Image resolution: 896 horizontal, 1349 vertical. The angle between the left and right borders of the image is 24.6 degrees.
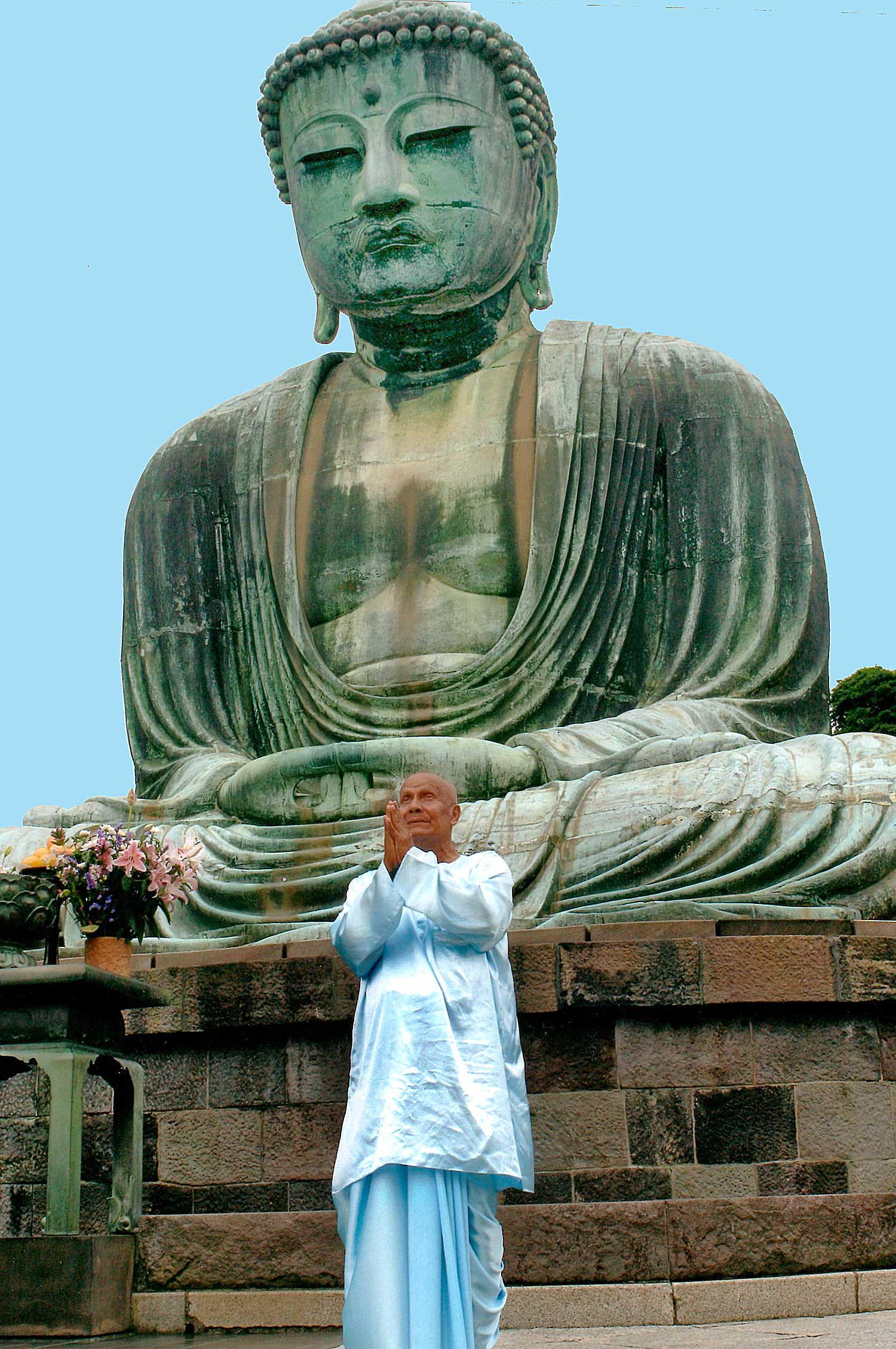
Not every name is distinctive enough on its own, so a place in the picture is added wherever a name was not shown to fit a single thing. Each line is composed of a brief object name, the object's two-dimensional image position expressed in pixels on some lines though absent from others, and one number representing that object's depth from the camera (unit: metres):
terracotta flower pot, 6.29
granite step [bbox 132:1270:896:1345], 5.52
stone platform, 5.76
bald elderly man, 4.50
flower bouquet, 6.27
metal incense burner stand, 5.50
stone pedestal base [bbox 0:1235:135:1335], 5.46
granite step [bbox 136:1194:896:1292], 5.70
